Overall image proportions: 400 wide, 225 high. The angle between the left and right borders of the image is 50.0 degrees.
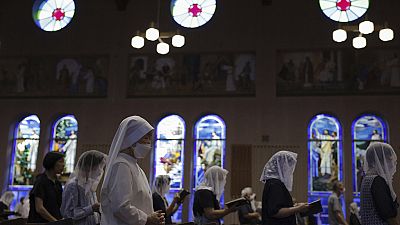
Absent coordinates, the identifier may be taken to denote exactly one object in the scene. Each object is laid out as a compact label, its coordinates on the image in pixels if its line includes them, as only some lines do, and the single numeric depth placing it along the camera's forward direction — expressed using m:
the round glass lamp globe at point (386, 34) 7.68
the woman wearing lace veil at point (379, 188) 3.43
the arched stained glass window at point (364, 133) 11.66
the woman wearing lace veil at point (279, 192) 3.52
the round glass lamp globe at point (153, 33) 8.25
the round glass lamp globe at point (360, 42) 8.15
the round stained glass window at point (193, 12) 13.17
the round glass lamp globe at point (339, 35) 7.53
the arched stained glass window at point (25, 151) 13.17
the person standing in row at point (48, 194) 3.79
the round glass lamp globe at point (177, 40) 8.86
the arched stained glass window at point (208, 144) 12.40
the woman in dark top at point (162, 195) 5.09
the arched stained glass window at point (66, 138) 13.09
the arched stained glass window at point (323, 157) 11.66
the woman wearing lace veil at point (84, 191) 3.78
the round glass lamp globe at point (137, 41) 8.73
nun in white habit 2.54
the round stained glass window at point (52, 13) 13.96
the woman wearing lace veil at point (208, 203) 4.53
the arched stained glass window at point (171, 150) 12.39
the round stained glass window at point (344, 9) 12.48
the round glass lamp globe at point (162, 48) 9.19
